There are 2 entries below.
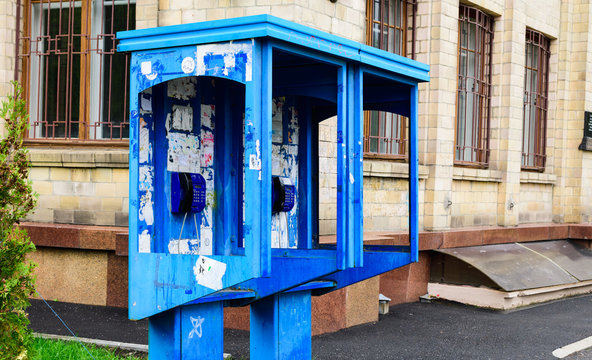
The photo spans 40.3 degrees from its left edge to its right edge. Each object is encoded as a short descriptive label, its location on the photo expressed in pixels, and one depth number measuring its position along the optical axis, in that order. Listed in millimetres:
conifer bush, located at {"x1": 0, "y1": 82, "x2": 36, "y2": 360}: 5156
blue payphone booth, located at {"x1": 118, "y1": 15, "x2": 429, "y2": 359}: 4555
